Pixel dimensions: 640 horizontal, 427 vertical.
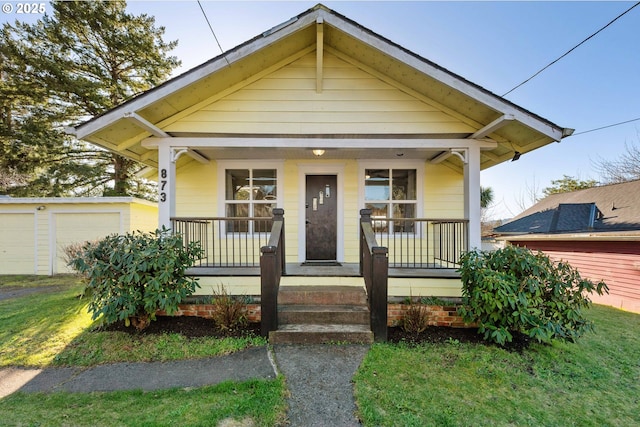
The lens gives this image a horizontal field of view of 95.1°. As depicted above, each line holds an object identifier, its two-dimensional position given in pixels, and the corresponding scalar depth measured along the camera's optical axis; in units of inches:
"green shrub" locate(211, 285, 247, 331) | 171.0
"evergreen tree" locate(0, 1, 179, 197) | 549.3
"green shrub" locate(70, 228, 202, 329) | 155.3
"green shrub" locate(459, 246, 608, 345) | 149.6
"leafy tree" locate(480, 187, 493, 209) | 622.5
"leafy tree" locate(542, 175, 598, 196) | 920.9
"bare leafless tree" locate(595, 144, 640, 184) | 659.4
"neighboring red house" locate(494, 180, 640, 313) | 286.7
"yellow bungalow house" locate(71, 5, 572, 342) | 176.1
